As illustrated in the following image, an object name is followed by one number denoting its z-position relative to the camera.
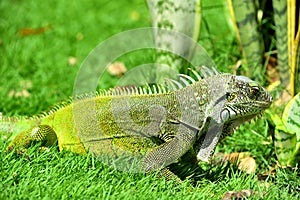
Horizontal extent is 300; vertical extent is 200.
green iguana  8.57
